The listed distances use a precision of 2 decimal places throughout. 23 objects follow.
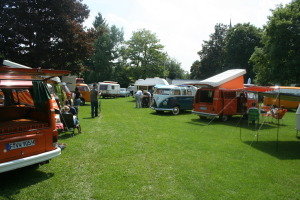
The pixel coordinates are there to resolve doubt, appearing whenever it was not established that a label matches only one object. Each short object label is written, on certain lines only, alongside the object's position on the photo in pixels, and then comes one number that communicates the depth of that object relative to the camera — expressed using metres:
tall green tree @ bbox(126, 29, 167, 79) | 49.06
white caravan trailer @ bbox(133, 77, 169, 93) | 31.30
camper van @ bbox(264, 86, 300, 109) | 22.04
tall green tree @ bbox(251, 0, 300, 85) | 25.67
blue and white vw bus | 17.09
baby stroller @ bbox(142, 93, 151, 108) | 22.20
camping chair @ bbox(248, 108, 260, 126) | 12.59
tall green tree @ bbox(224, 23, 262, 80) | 46.19
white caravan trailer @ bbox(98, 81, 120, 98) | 36.07
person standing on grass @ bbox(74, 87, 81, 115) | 15.04
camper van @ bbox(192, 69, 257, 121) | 14.06
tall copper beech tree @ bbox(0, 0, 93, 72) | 18.64
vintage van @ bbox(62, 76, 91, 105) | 23.70
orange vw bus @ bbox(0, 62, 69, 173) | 4.66
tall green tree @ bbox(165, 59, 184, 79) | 78.19
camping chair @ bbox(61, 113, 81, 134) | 9.21
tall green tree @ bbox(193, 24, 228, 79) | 56.03
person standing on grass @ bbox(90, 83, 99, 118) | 14.37
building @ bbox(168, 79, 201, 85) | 36.89
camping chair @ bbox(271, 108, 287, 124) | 12.78
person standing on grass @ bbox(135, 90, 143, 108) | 21.78
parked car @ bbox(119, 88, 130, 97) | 40.46
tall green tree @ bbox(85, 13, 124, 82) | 54.78
